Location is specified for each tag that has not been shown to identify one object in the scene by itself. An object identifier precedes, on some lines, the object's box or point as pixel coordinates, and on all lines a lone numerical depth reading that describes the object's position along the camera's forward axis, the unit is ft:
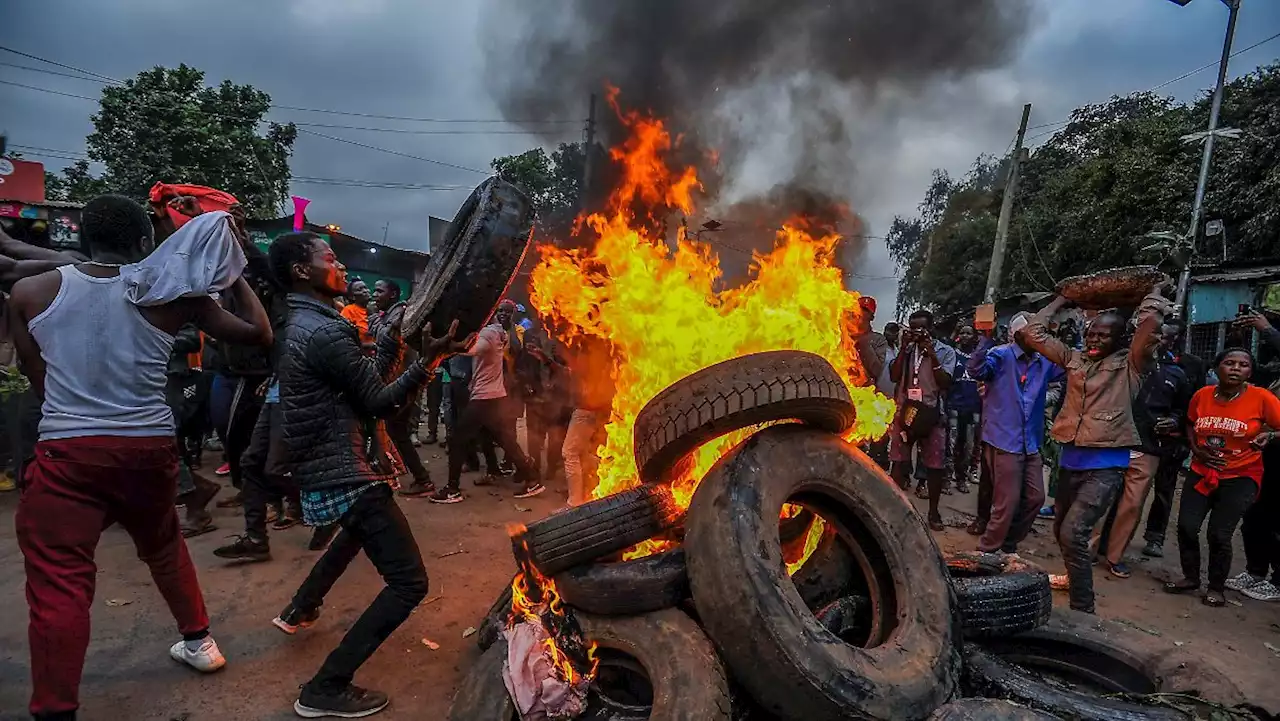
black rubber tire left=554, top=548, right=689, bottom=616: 10.00
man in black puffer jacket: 11.27
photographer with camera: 25.63
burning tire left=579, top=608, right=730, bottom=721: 8.72
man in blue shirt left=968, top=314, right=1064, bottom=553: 20.53
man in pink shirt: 26.02
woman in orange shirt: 18.26
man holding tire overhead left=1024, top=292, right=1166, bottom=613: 16.48
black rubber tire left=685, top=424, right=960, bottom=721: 8.78
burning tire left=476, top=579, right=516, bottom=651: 12.40
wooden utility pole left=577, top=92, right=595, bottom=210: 21.83
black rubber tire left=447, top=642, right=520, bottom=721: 9.76
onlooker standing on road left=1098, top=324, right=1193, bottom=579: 20.66
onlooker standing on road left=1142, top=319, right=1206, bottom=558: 22.85
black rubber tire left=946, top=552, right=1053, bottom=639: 11.84
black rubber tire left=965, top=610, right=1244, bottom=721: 9.93
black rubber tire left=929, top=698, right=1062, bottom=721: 8.74
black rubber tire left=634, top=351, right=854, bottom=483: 10.28
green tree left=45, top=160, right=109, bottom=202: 76.34
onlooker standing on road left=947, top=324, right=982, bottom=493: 31.63
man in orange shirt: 23.13
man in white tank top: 9.70
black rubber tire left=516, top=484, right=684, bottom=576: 10.30
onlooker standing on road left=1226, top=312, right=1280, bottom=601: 19.10
